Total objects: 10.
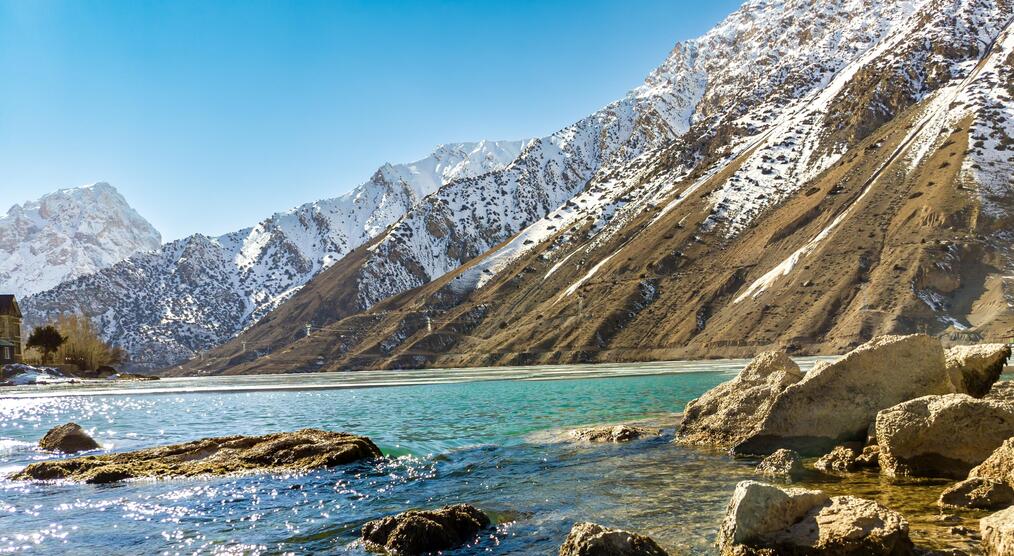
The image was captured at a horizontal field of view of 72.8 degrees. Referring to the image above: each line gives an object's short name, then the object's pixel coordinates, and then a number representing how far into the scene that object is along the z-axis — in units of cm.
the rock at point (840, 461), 1906
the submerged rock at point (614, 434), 2852
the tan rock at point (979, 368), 2325
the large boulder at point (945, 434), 1650
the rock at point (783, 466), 1888
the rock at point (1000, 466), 1400
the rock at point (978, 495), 1358
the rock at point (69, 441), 3328
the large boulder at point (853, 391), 2119
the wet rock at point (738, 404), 2542
